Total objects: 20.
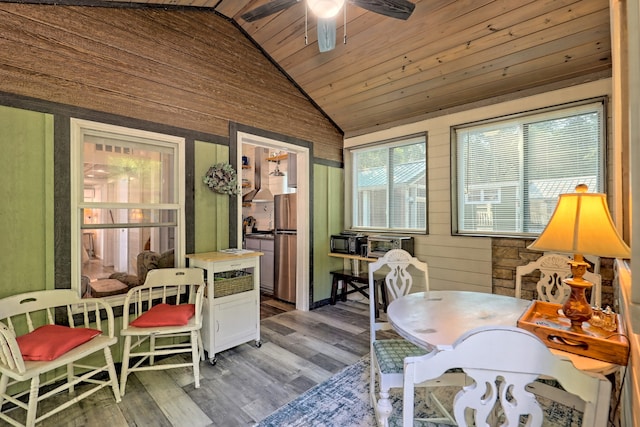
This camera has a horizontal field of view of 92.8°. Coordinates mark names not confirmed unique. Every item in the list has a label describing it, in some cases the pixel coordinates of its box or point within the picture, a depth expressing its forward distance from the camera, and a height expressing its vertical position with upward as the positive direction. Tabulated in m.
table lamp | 1.28 -0.10
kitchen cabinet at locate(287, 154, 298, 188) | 4.63 +0.66
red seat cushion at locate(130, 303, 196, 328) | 2.31 -0.80
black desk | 4.02 -1.00
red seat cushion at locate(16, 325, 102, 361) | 1.80 -0.79
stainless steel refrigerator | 4.46 -0.49
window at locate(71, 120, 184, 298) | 2.47 +0.10
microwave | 4.20 -0.42
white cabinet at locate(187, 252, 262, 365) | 2.77 -0.91
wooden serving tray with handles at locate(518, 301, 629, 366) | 1.24 -0.55
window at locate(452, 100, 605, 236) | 2.82 +0.49
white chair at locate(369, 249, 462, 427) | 1.61 -0.85
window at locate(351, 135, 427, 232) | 3.99 +0.39
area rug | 1.95 -1.33
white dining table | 1.39 -0.58
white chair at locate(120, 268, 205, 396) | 2.29 -0.82
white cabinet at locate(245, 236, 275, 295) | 4.91 -0.81
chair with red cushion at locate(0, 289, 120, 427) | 1.71 -0.82
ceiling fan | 1.96 +1.39
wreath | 3.12 +0.37
